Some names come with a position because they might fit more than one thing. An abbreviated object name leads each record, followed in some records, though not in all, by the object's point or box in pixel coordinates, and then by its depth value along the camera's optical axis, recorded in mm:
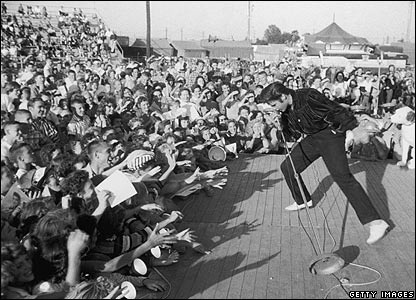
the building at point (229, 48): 32488
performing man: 3760
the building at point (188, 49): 31812
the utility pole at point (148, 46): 20297
